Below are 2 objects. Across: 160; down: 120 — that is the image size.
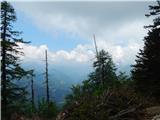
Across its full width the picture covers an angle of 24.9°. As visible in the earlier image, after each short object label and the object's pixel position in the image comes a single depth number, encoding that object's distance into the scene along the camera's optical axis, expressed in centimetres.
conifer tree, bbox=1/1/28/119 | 3100
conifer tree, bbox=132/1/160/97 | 2512
